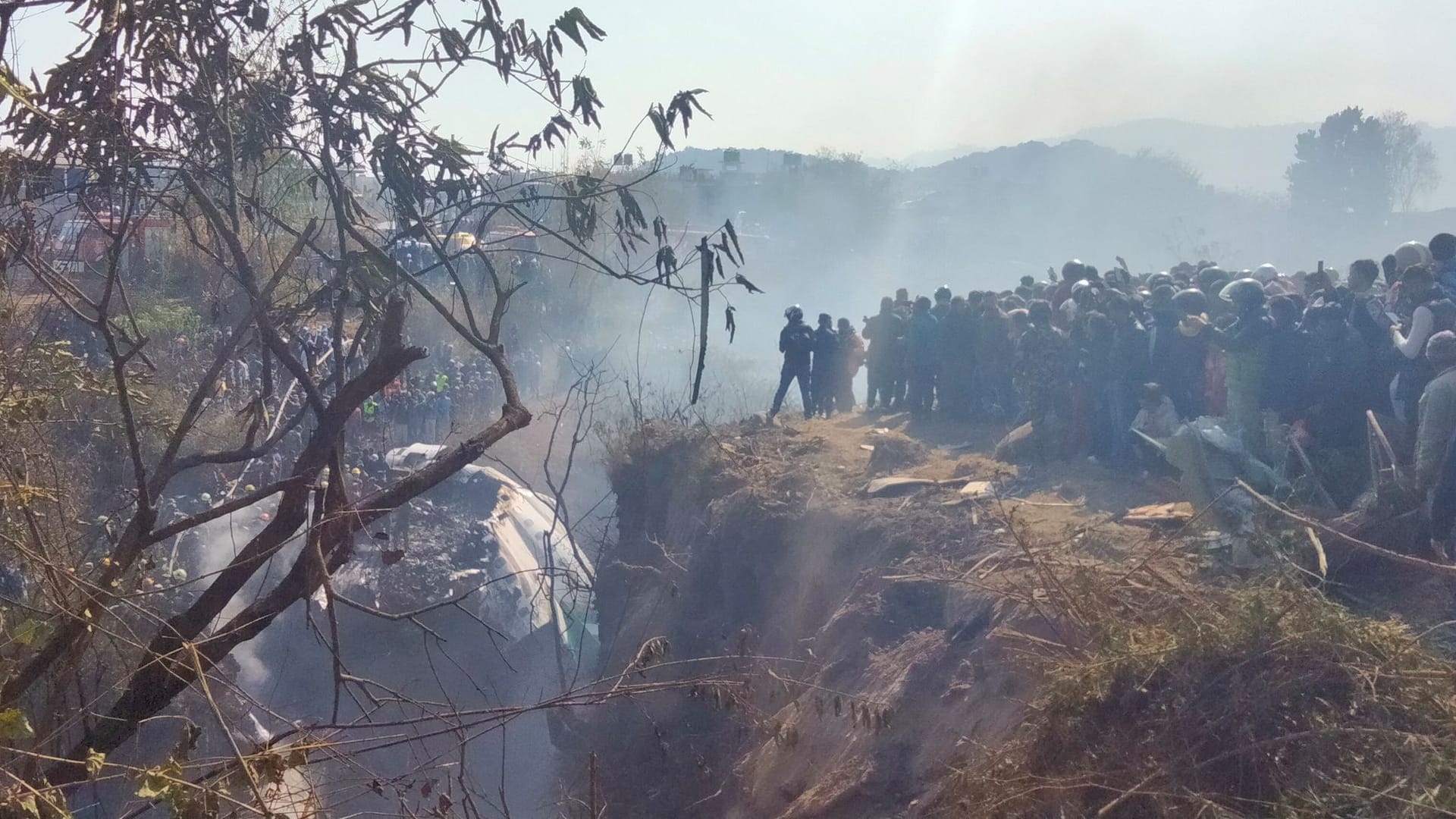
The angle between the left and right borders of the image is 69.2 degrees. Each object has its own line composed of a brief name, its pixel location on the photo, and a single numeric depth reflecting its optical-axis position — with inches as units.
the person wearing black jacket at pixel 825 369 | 566.3
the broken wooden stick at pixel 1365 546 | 183.8
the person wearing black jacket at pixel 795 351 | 557.6
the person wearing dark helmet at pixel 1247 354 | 323.9
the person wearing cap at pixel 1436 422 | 235.5
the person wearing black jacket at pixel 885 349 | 546.0
